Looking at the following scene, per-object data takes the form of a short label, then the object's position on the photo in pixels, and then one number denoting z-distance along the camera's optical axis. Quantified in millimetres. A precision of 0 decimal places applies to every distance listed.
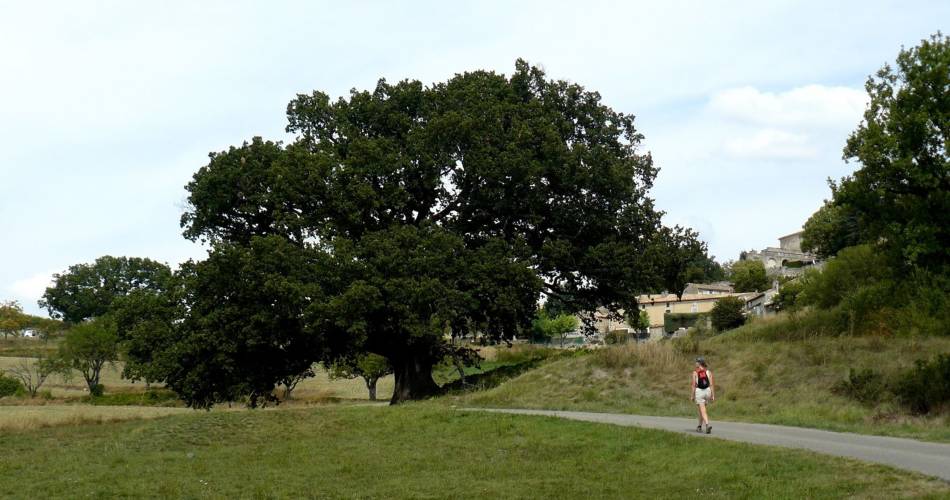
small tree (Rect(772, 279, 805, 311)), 72112
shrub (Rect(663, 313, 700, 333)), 107500
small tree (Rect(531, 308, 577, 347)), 115212
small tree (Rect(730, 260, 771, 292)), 122625
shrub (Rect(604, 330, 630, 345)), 79269
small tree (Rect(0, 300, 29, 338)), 117875
